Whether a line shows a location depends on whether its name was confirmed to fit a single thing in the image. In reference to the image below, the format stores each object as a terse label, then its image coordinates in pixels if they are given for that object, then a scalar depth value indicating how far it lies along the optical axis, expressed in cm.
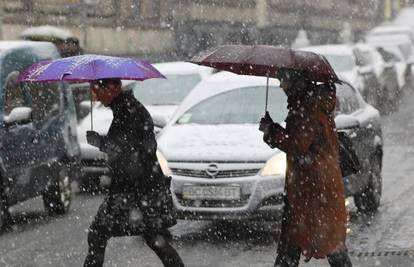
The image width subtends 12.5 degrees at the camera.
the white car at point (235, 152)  1654
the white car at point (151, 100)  2416
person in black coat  1160
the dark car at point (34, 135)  1823
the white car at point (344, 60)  3903
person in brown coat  1107
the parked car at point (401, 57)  5440
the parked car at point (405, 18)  12046
